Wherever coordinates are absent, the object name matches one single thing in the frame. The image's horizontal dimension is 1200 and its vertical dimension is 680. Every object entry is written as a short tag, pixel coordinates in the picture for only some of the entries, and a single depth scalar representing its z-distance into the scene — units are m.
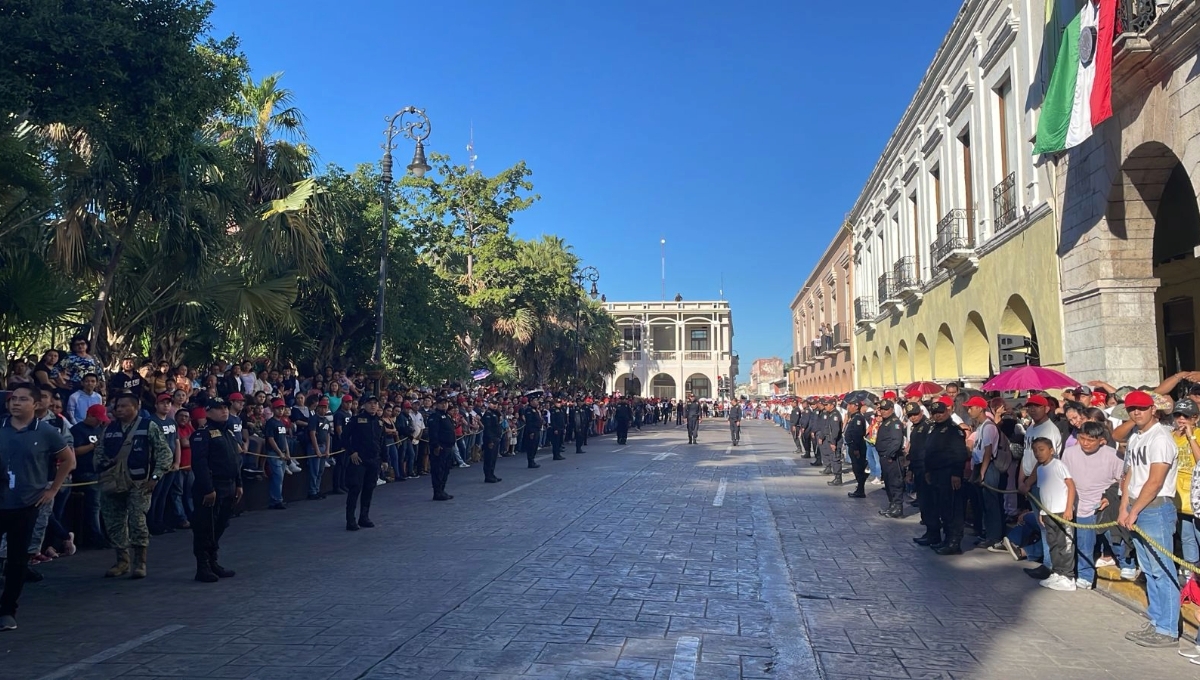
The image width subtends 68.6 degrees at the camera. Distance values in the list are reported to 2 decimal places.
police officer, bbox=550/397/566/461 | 25.58
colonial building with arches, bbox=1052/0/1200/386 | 11.16
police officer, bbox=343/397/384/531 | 11.55
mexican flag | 12.19
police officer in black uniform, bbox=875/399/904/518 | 13.12
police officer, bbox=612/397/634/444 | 33.31
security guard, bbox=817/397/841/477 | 18.05
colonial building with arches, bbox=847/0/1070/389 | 16.89
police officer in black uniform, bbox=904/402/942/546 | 10.41
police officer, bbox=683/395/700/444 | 31.98
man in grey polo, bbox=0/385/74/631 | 6.66
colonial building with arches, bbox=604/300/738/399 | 84.75
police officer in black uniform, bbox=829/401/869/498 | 15.59
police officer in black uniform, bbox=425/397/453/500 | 14.70
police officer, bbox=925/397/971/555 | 10.12
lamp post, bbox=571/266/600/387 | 45.41
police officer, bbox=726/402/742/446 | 32.12
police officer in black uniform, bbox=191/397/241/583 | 8.24
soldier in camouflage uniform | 8.37
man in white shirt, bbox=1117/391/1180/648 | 6.30
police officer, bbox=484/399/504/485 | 17.30
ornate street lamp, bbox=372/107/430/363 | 20.11
